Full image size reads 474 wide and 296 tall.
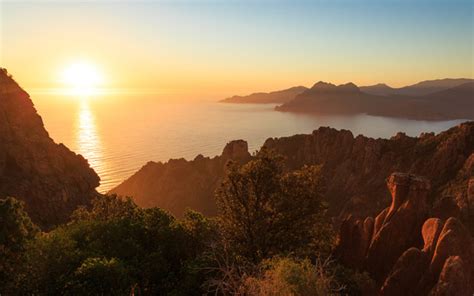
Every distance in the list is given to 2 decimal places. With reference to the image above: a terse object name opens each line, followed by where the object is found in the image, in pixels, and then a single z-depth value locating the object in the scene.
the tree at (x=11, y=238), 22.98
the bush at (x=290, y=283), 17.58
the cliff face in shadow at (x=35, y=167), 58.75
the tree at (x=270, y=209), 28.70
